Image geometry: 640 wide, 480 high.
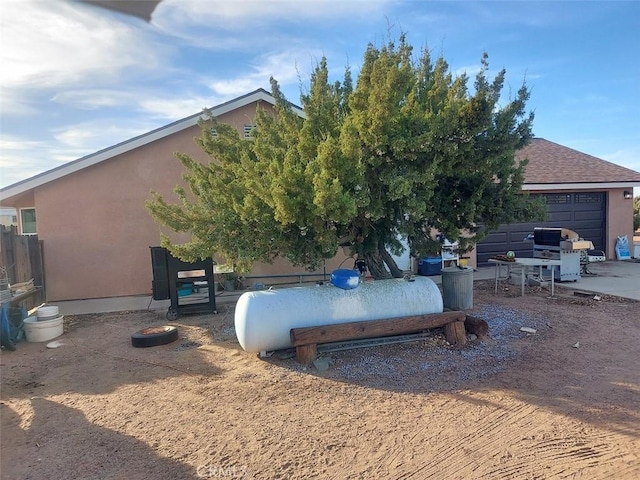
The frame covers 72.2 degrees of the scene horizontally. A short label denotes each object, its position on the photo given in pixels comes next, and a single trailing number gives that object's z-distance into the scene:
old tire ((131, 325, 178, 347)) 6.64
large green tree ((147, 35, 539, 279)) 5.10
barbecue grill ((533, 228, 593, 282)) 10.52
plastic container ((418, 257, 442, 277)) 12.28
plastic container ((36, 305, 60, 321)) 7.39
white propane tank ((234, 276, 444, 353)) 5.50
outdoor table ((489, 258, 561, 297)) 9.39
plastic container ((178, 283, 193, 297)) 8.88
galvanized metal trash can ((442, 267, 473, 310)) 7.67
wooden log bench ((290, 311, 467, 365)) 5.46
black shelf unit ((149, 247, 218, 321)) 8.27
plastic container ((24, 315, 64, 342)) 7.23
